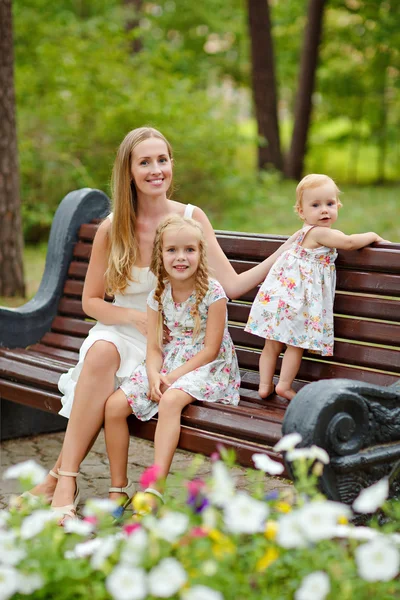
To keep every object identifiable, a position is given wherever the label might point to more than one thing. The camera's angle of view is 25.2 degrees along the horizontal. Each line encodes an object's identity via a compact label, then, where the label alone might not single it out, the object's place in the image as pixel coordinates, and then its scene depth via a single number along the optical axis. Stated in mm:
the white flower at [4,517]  2242
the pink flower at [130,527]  2240
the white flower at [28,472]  2279
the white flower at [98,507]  2136
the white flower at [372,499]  2014
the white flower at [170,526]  1995
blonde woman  3664
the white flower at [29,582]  2053
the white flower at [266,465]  2307
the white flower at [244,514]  1949
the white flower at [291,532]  1951
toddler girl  3459
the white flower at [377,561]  1851
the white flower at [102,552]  2039
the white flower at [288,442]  2246
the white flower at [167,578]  1864
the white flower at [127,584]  1865
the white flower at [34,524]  2119
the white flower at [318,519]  1949
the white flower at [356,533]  2059
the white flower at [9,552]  2057
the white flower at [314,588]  1840
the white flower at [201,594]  1810
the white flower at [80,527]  2146
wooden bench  3212
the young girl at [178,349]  3432
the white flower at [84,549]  2162
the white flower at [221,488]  2049
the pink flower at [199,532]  2035
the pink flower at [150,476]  2270
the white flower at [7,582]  2016
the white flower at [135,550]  1988
